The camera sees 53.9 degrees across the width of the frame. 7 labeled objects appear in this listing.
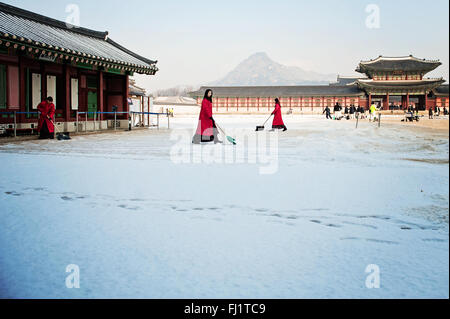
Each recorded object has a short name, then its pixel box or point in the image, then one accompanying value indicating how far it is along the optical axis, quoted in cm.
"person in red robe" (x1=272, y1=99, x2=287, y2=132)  1888
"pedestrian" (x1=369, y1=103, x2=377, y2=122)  3205
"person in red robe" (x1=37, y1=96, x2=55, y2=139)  1350
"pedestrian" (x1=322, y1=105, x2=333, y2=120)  4200
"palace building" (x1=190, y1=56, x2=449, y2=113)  5550
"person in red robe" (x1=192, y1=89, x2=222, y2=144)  1240
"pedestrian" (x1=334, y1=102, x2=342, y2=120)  3718
